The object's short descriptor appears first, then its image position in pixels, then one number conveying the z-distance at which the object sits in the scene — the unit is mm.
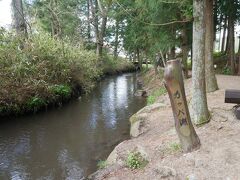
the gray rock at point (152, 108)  5736
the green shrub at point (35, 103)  7217
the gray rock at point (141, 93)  10466
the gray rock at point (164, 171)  2885
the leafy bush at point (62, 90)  7967
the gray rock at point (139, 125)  4827
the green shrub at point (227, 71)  9891
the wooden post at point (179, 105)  3023
